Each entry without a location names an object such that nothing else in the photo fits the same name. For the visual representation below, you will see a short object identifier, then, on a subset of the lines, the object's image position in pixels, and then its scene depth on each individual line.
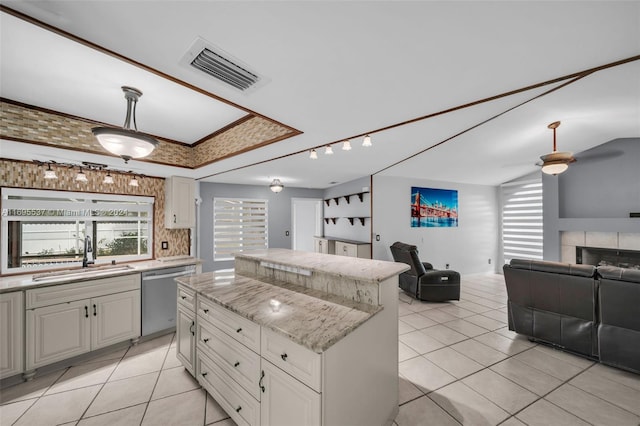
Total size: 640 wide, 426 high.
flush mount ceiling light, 4.91
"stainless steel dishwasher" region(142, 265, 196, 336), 3.26
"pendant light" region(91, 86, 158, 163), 1.70
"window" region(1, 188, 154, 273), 3.04
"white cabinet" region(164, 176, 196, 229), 4.04
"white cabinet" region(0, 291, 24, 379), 2.38
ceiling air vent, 1.25
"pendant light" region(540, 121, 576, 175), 3.76
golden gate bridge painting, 6.07
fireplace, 4.60
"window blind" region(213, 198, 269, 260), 5.58
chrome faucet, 3.41
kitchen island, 1.35
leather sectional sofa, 2.43
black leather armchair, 4.52
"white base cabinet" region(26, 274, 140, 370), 2.55
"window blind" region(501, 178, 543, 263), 6.32
